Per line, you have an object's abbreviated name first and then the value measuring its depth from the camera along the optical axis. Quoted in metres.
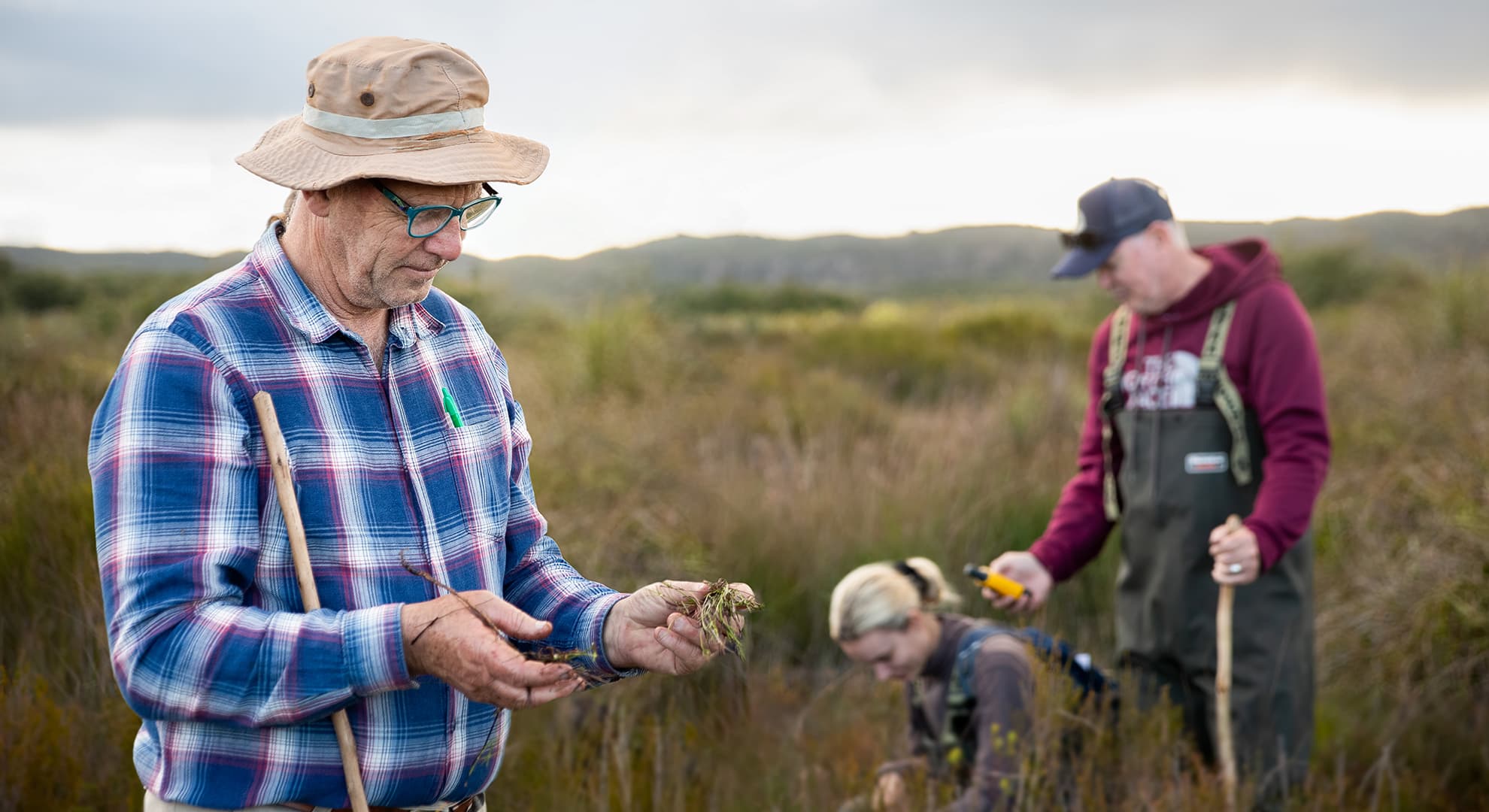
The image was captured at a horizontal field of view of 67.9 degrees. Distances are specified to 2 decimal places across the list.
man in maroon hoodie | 3.47
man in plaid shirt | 1.50
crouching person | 3.68
